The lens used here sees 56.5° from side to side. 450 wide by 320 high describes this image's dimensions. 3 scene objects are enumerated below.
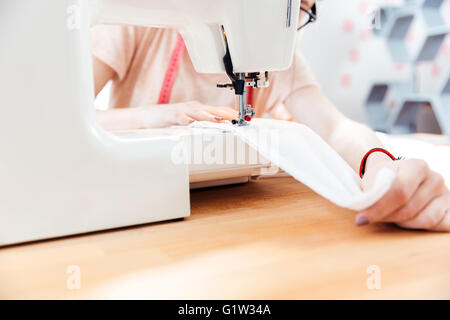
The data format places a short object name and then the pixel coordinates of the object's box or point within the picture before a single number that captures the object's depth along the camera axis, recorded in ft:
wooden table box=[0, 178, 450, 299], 1.61
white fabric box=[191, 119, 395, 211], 1.97
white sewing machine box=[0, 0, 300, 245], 2.04
